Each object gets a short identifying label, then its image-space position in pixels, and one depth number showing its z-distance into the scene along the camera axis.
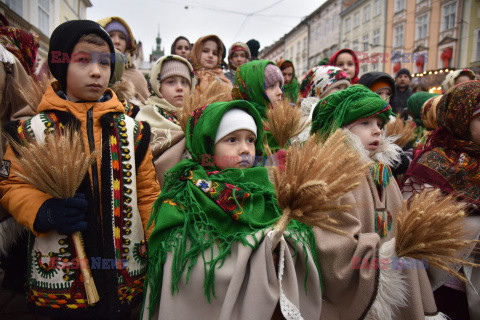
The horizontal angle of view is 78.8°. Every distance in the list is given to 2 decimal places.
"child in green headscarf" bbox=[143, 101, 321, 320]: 1.28
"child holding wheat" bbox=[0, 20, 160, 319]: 1.43
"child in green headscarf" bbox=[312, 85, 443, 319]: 1.42
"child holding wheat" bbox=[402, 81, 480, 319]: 2.02
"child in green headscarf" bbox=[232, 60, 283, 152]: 3.00
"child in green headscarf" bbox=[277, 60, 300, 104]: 4.68
